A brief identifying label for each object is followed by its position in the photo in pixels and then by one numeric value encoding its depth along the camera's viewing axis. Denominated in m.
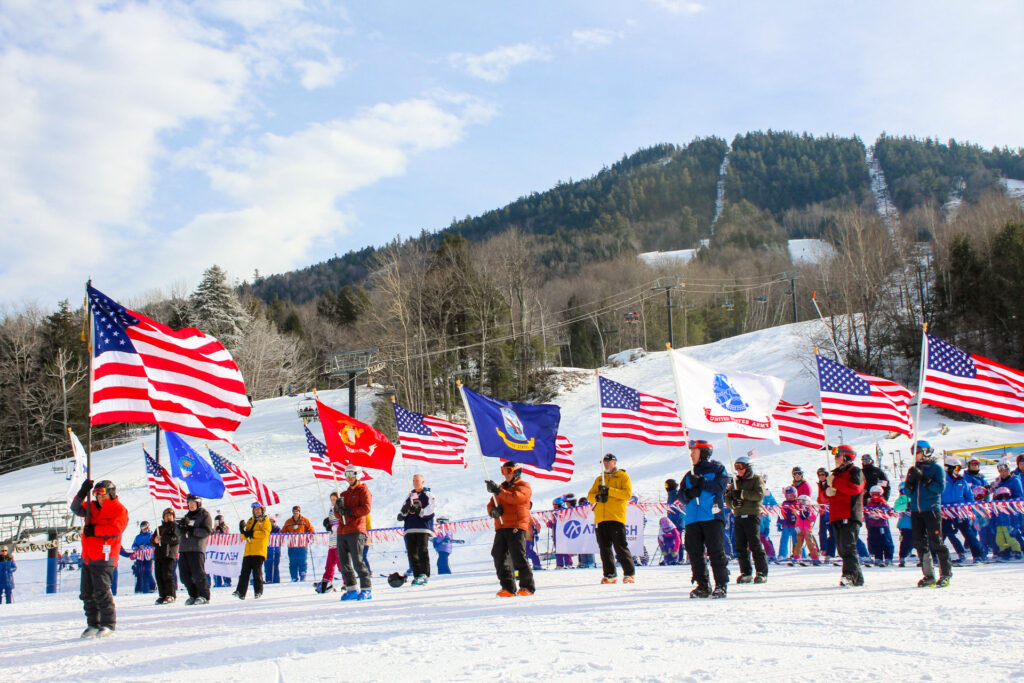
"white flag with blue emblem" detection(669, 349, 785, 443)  11.36
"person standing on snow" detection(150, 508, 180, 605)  11.40
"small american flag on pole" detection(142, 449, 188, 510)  18.83
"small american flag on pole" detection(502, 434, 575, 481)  14.38
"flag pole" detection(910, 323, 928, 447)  11.92
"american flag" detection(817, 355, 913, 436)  13.48
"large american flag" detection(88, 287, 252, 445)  9.08
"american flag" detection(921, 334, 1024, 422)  12.30
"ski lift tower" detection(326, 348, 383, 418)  42.38
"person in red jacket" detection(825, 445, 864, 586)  9.09
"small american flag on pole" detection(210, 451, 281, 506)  17.47
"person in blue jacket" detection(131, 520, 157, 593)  16.84
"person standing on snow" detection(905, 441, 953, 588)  9.00
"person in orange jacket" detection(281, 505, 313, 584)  16.20
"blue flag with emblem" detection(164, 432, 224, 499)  16.25
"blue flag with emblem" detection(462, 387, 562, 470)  12.03
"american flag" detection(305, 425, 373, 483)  18.48
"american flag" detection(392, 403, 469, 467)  18.42
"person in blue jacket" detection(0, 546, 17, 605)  16.38
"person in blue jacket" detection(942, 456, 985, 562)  12.67
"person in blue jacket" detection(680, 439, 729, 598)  8.62
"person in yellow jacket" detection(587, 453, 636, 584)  9.81
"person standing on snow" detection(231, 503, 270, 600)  10.93
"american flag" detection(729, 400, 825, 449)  17.05
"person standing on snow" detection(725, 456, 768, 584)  9.66
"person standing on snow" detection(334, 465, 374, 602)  10.22
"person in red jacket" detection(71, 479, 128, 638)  7.90
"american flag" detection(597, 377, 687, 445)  15.40
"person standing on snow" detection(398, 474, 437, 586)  11.79
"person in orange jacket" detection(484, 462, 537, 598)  9.16
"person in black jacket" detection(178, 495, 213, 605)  11.01
